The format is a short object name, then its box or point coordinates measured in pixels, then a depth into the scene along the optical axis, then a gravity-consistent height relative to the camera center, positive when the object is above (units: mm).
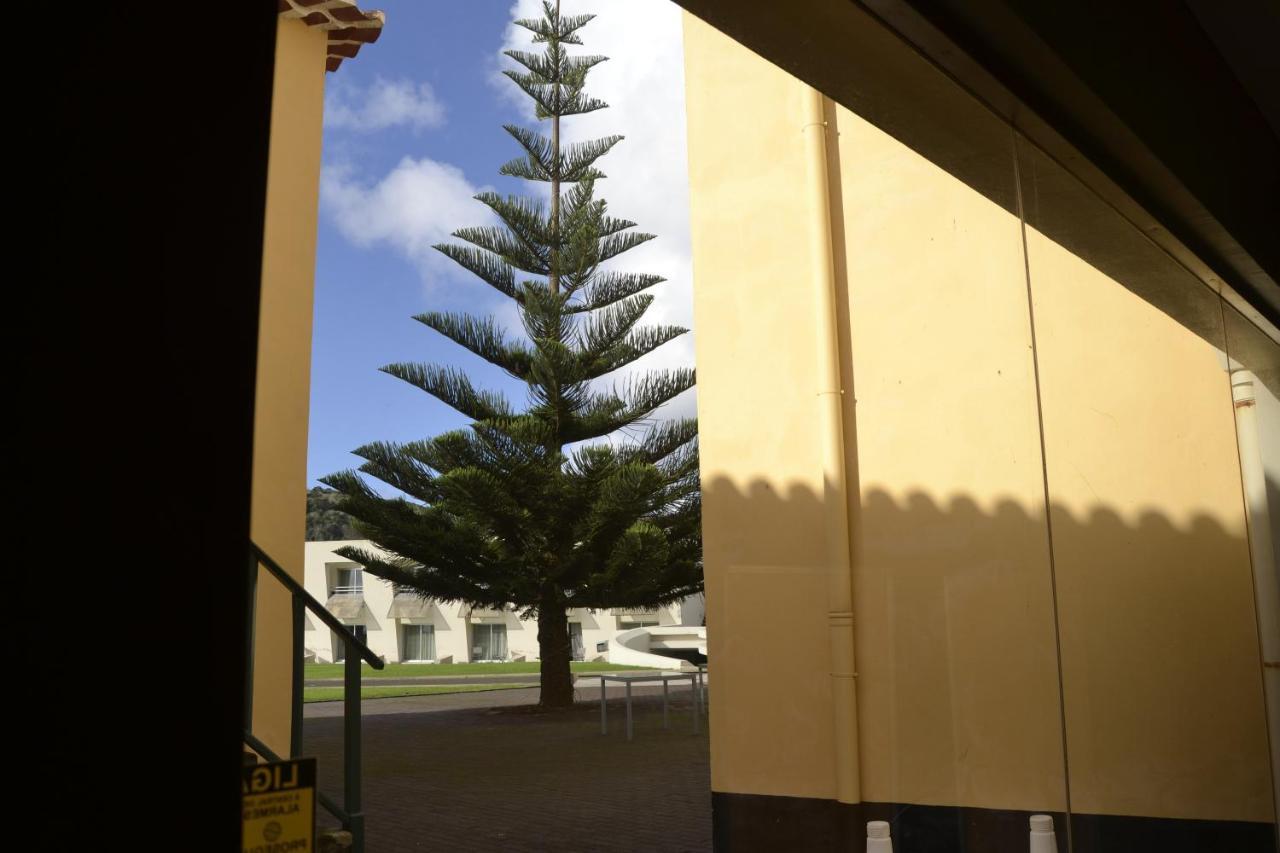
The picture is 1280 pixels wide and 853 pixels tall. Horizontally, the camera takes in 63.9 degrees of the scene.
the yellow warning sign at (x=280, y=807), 573 -117
